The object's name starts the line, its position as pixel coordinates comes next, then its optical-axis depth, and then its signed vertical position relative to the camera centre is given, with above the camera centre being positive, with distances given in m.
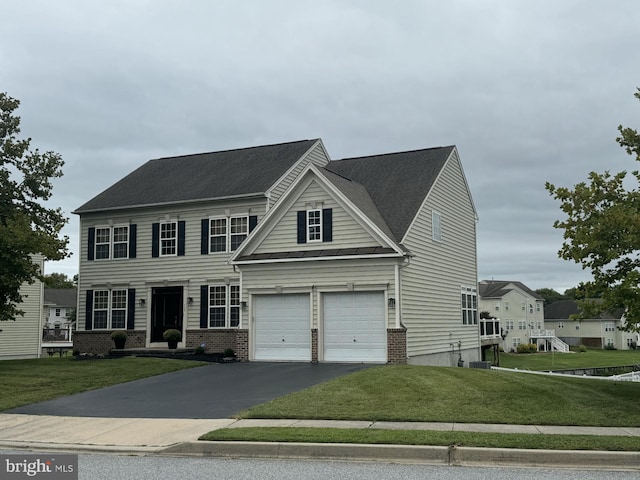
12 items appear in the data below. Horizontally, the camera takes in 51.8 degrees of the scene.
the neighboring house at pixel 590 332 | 93.56 -1.59
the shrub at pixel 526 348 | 77.38 -3.09
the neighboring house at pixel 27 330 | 32.06 -0.20
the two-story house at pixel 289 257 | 23.22 +2.68
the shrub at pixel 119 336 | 28.80 -0.48
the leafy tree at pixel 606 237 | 12.98 +1.71
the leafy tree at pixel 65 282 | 109.07 +7.25
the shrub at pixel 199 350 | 26.59 -1.06
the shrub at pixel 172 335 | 27.89 -0.45
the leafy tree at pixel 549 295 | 135.62 +5.53
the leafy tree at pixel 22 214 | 21.78 +4.10
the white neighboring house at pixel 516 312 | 80.12 +1.19
